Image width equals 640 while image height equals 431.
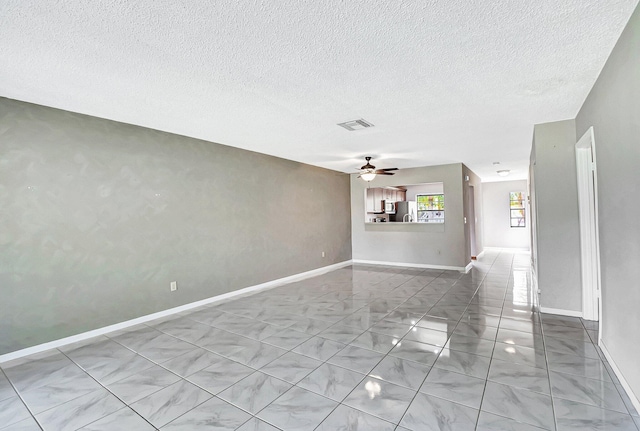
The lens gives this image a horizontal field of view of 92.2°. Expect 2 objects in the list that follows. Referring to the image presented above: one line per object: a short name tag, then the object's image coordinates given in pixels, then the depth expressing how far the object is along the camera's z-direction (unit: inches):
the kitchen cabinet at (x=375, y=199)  322.3
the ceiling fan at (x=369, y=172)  225.1
